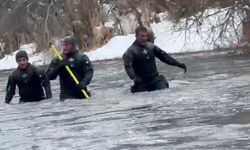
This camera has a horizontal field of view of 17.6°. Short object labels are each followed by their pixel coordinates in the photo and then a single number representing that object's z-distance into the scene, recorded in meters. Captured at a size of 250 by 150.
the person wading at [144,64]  17.03
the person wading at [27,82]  16.66
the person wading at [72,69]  16.55
